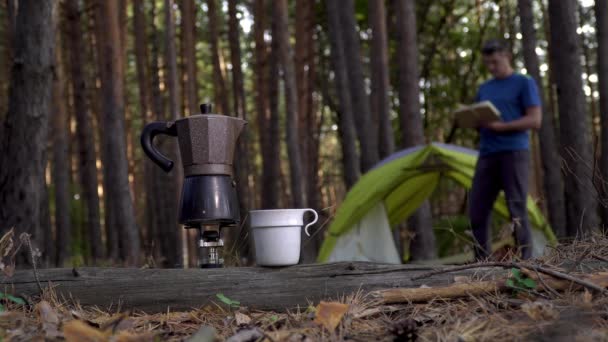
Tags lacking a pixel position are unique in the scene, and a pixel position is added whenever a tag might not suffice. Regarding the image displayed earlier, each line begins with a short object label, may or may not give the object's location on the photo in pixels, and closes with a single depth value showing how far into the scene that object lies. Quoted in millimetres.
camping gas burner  3043
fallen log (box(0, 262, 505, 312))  2695
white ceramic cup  2840
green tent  6617
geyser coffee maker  3018
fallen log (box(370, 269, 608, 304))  2471
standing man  4780
